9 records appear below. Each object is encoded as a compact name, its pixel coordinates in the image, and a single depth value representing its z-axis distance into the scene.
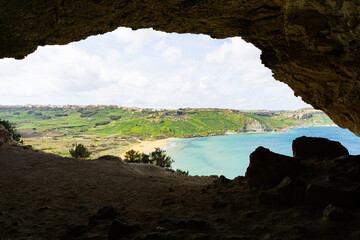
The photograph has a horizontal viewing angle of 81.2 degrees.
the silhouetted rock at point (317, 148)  6.14
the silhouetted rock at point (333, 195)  3.46
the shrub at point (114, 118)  141.75
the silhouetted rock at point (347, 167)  4.15
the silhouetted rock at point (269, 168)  4.86
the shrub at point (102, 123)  125.25
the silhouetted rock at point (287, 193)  3.93
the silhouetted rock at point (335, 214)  3.04
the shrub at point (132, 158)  24.84
